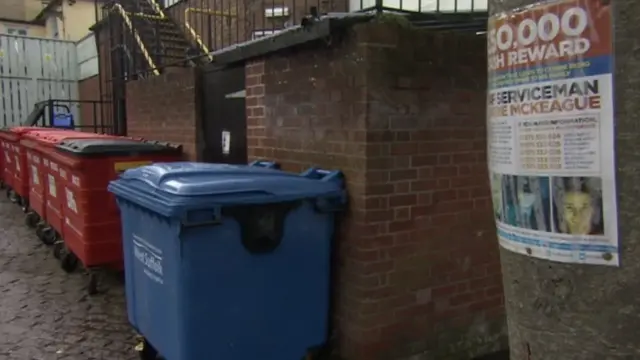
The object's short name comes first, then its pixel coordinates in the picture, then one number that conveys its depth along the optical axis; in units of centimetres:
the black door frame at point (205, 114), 533
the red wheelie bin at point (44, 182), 604
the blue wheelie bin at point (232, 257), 288
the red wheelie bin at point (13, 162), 855
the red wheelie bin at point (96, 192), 497
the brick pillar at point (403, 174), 330
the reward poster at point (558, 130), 120
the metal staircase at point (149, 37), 838
